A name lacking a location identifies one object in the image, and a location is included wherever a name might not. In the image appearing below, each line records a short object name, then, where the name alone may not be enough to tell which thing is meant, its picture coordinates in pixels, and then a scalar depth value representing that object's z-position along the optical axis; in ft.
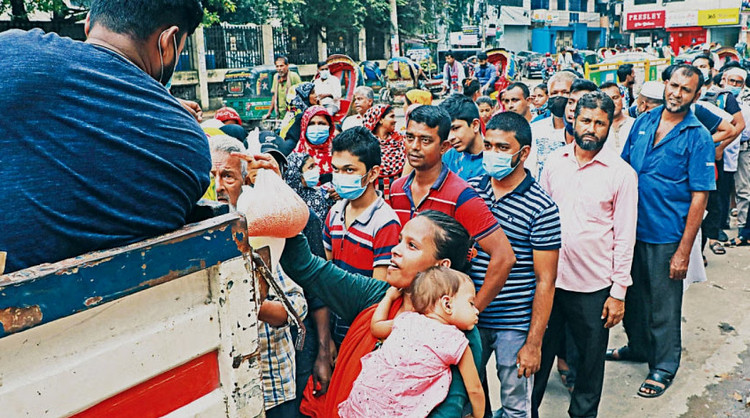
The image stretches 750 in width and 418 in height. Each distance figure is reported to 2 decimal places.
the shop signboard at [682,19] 138.10
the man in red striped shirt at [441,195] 9.38
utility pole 90.19
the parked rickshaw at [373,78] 71.56
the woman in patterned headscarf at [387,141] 18.26
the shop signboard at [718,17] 131.85
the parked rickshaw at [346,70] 38.19
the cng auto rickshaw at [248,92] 45.44
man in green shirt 32.05
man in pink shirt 11.49
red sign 144.15
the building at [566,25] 155.22
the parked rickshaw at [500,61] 44.50
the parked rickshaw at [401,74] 69.99
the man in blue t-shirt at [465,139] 14.10
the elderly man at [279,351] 8.25
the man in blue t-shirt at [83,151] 4.76
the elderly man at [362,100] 23.15
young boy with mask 9.77
